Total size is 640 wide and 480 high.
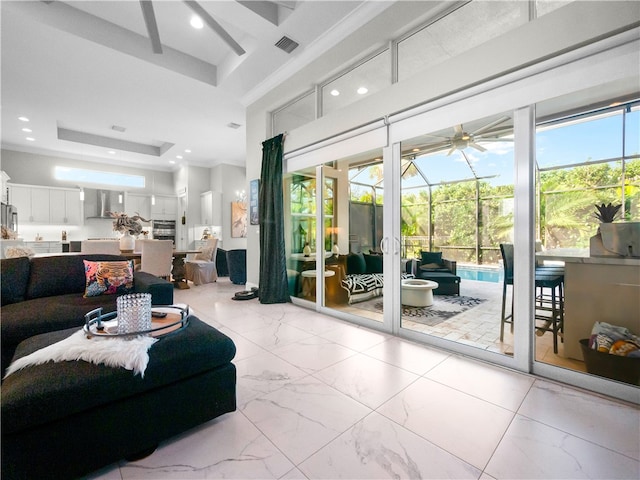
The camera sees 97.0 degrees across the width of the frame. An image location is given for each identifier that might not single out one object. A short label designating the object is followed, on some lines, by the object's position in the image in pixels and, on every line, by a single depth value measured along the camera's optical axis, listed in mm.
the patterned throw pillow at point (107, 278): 2756
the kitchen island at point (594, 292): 1998
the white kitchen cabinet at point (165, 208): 8820
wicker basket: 1836
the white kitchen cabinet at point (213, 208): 8477
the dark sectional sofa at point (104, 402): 1109
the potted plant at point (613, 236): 1967
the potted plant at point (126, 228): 5285
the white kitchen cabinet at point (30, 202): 6820
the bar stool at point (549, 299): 2264
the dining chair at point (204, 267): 6227
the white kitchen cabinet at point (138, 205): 8422
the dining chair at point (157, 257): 4977
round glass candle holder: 1569
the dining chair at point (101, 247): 4691
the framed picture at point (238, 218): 8836
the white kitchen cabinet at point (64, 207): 7312
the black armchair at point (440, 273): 4250
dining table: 5781
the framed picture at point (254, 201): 4926
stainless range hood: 7831
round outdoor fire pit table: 3885
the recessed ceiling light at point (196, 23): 3220
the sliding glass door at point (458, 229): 2787
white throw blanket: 1323
